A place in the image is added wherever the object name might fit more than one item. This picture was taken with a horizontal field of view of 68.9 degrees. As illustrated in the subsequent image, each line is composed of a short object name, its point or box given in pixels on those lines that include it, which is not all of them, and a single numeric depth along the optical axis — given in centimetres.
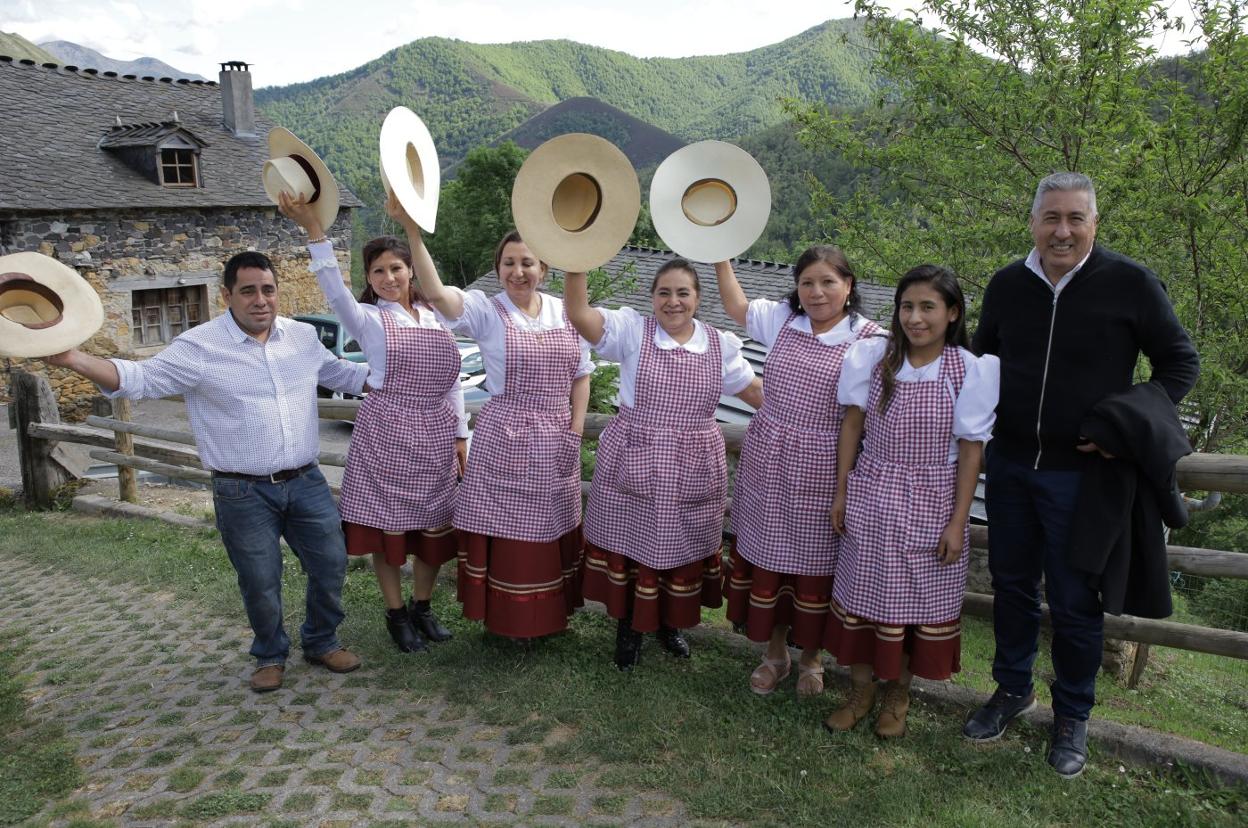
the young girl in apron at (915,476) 280
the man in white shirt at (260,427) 330
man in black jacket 268
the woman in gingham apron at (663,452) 326
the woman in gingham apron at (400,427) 349
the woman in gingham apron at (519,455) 338
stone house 1399
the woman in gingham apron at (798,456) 308
